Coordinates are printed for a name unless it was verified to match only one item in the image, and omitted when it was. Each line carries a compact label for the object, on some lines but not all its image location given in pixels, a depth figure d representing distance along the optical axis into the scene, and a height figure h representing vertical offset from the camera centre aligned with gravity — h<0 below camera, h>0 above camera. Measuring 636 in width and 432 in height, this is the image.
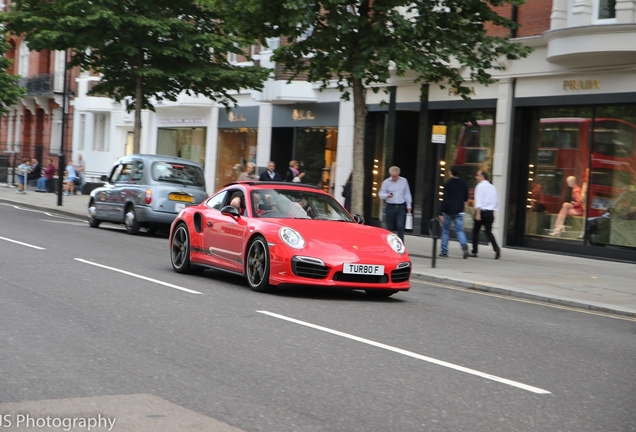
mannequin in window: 22.03 -0.47
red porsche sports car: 11.16 -0.90
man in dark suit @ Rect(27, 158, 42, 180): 49.00 -0.97
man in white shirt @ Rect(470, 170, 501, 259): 20.53 -0.58
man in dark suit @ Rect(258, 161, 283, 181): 23.26 -0.20
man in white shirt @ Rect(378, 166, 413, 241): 20.00 -0.55
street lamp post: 31.77 -0.45
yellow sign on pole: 18.05 +0.84
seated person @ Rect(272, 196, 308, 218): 12.31 -0.51
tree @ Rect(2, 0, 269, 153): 26.84 +3.27
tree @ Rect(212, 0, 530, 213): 18.39 +2.64
